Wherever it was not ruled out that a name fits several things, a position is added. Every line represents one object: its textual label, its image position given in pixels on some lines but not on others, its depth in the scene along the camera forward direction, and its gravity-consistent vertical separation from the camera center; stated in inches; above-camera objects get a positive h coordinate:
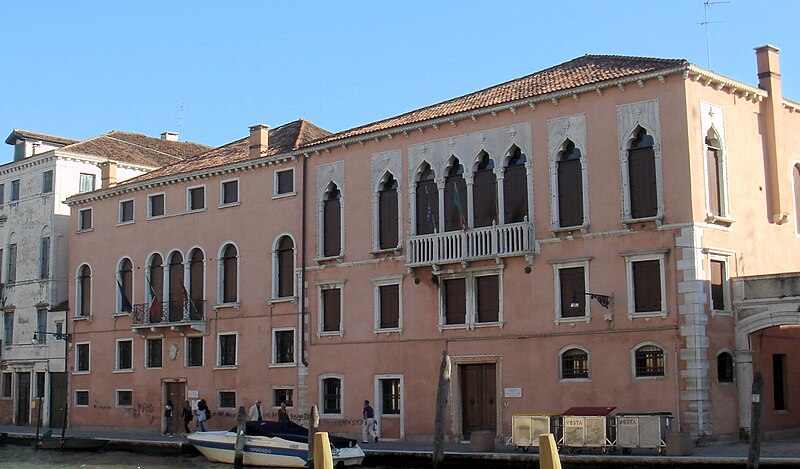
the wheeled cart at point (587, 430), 855.7 -40.5
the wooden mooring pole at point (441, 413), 848.3 -24.4
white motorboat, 933.2 -55.7
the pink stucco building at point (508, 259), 910.4 +120.4
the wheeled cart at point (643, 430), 827.4 -40.1
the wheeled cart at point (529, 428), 880.3 -39.0
